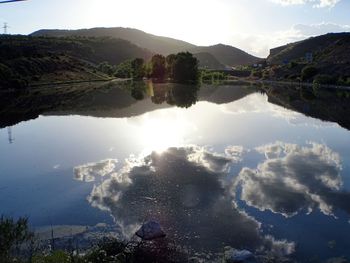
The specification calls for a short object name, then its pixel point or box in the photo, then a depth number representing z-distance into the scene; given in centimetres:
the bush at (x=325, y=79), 13620
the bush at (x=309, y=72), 15762
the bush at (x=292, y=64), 19100
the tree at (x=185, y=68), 16888
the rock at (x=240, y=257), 1416
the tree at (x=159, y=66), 19382
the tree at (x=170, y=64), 17889
